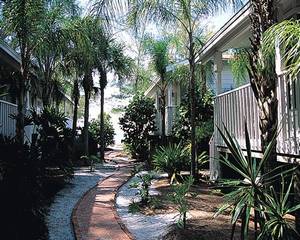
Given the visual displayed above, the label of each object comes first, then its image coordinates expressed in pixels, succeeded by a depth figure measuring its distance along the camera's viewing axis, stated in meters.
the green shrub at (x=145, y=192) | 10.38
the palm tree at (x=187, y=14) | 11.99
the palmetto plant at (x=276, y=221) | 4.87
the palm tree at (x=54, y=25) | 13.34
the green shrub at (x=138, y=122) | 25.39
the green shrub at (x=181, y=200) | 7.36
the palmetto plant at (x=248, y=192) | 4.82
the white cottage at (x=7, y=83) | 13.33
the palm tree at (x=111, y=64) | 23.89
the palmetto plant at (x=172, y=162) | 14.12
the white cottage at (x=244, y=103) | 7.04
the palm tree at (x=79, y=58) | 14.30
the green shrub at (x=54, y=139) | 14.16
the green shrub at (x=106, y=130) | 31.57
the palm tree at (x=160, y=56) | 20.88
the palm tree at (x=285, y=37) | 4.82
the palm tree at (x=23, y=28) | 11.88
